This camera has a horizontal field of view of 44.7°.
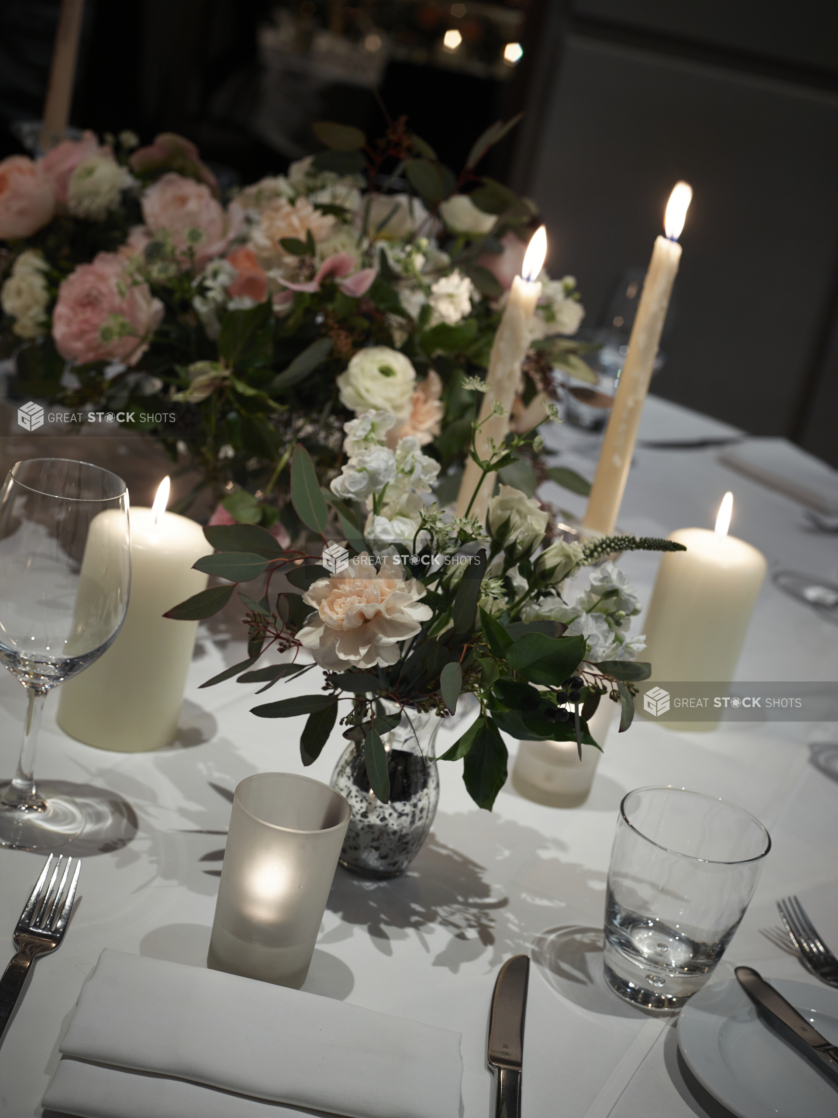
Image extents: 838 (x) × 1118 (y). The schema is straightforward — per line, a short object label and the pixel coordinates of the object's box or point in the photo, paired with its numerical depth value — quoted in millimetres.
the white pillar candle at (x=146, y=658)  747
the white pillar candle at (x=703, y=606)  977
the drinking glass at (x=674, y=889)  604
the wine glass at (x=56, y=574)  602
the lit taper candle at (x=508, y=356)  737
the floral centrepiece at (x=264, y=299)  941
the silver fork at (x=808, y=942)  719
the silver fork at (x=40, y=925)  534
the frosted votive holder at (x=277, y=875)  546
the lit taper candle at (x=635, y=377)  864
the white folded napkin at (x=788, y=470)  1792
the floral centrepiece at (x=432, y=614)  563
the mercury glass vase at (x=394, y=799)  664
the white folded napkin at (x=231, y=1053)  482
